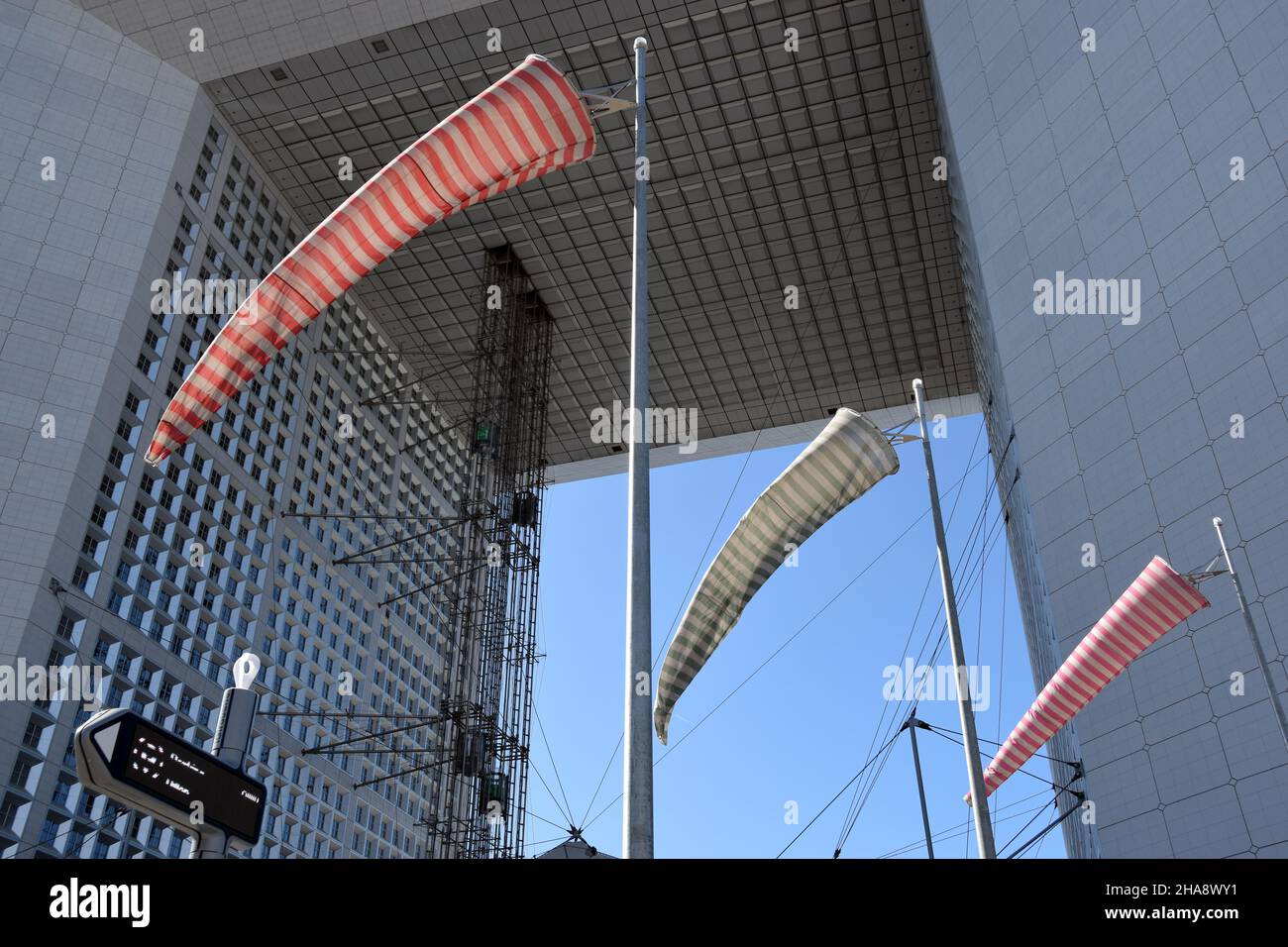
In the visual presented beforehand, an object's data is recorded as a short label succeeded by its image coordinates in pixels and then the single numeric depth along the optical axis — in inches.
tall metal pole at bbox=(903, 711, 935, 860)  1175.0
